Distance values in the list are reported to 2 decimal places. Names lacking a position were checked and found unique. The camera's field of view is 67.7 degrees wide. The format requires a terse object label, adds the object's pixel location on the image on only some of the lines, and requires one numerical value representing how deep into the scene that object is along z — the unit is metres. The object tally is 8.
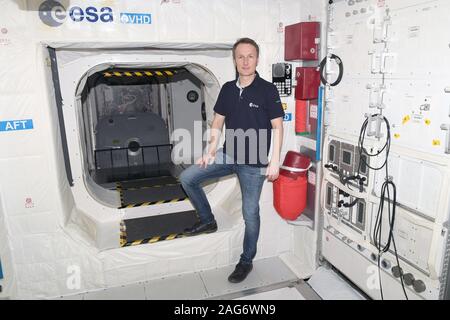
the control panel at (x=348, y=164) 2.90
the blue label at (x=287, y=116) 3.66
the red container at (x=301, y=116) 3.54
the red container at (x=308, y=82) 3.33
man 3.04
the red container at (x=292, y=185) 3.49
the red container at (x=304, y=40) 3.18
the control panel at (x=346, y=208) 3.00
